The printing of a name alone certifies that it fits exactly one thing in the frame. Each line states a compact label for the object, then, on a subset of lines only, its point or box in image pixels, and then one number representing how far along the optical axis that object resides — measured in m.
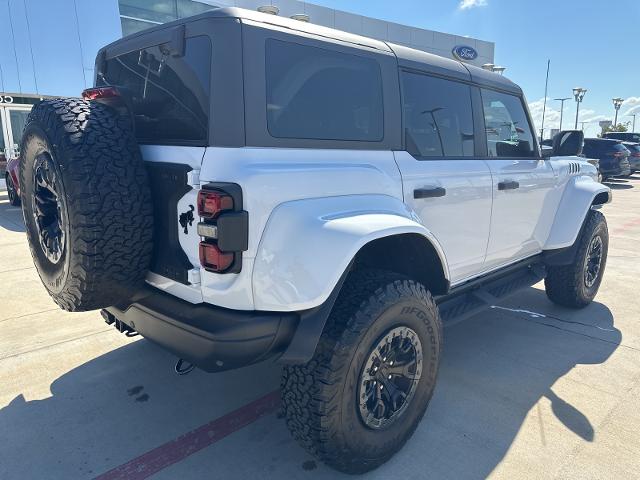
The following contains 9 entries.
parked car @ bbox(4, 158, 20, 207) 10.20
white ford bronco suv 1.93
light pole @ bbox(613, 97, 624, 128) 49.53
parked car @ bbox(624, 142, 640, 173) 19.17
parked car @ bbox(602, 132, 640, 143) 24.23
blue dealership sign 19.64
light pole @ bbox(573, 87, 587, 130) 36.78
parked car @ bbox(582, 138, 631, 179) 16.23
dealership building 13.85
